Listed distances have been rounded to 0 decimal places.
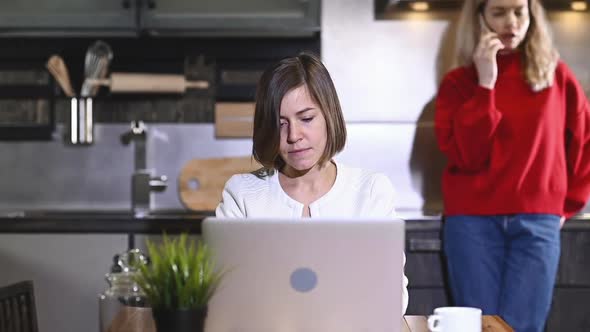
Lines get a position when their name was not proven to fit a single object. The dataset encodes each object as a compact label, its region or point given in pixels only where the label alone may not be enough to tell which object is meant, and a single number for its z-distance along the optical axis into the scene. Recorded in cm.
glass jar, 174
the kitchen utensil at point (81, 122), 383
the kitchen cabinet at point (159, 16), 363
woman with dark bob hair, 218
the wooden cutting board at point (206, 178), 379
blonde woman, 313
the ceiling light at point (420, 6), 370
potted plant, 151
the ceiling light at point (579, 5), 370
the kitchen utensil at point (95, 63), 381
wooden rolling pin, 379
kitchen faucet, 385
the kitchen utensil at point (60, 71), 380
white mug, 177
